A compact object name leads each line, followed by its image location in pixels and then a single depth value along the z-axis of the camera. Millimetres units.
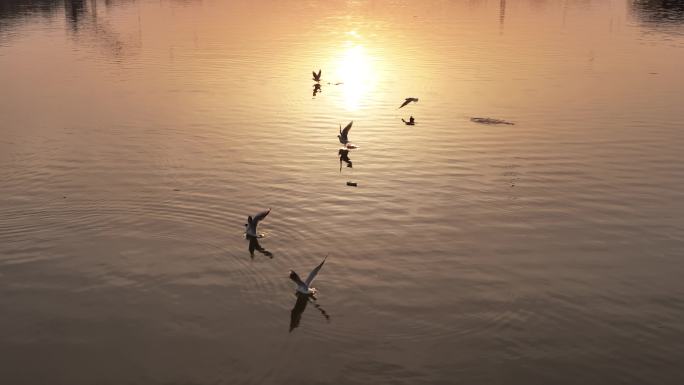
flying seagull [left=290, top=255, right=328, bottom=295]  14995
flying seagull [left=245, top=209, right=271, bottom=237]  18109
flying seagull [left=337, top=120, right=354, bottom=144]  26962
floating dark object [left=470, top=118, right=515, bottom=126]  31766
